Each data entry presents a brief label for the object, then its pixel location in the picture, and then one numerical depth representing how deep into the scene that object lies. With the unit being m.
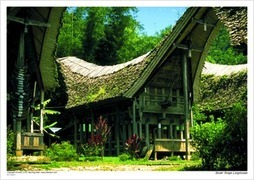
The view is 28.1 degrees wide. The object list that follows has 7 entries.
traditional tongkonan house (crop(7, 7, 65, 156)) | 20.49
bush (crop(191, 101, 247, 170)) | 15.51
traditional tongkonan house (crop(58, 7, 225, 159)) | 24.73
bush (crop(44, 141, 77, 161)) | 21.97
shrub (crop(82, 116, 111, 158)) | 23.09
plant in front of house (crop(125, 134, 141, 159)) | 23.69
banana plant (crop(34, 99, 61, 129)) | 31.56
